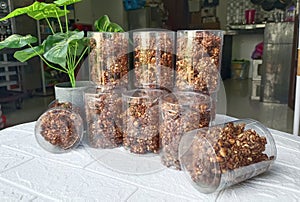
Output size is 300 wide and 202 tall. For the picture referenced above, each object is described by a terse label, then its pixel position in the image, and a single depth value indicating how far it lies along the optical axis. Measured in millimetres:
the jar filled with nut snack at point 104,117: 691
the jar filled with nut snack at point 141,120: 643
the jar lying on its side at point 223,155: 482
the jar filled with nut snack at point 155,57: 697
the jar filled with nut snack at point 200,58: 652
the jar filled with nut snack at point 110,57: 710
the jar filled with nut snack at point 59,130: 703
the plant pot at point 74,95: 757
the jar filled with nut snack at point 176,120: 585
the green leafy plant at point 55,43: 643
